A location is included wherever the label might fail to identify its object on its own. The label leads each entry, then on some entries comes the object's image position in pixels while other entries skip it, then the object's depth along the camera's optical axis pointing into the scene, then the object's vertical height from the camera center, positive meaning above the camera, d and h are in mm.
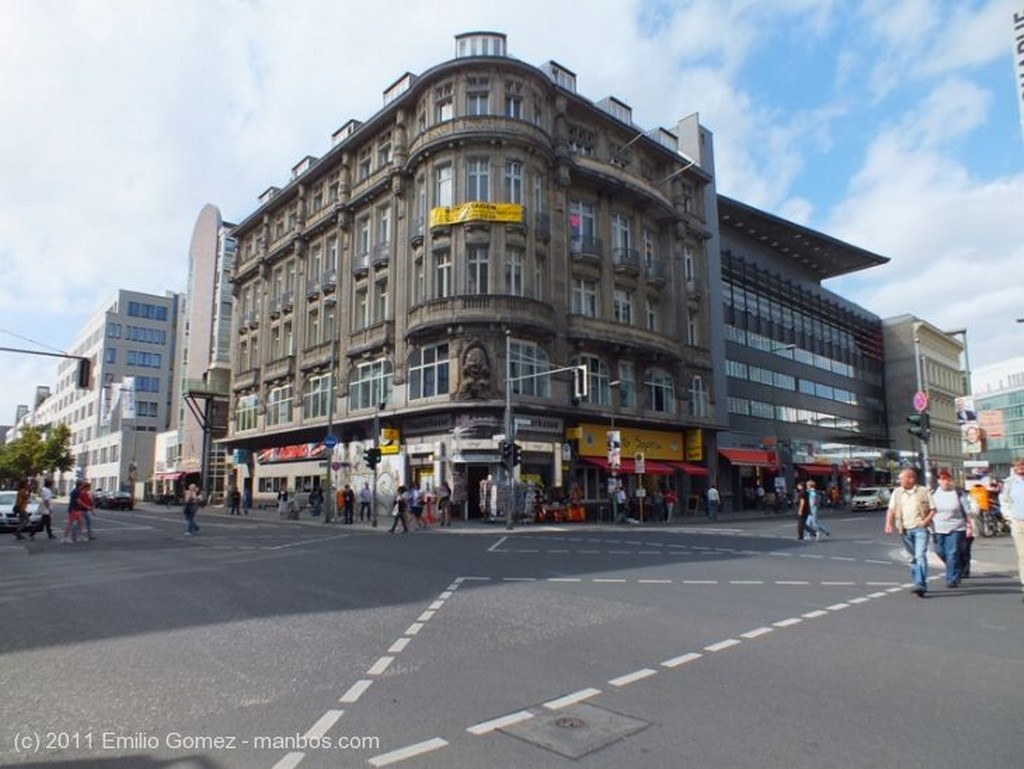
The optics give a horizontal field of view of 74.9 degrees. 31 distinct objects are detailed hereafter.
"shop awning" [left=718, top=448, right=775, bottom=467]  43656 +1155
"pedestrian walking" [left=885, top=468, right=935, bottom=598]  9742 -694
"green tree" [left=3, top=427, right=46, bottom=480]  69438 +2285
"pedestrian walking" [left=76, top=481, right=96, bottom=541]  19141 -715
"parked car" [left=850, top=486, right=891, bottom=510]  43406 -1657
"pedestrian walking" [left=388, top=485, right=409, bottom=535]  24594 -1267
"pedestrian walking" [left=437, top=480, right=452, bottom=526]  27770 -1166
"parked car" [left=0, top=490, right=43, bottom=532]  24797 -1402
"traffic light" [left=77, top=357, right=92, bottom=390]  20083 +3179
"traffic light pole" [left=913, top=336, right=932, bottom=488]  17175 +346
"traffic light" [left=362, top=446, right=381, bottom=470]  27484 +845
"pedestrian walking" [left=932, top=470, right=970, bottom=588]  10172 -784
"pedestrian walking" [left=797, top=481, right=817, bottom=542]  19844 -1222
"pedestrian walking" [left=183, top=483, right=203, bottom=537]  22064 -1053
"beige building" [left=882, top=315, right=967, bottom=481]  70750 +10369
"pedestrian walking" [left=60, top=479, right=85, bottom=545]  19062 -1023
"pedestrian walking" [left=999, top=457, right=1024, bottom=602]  9273 -442
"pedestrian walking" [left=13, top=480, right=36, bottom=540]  20641 -799
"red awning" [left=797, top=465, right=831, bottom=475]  53062 +303
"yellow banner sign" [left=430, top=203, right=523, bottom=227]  31922 +12510
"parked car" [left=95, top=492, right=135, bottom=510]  48022 -1604
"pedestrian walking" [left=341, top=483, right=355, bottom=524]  30281 -1179
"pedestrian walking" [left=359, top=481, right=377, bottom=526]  30938 -1022
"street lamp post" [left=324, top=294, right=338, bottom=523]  30328 +47
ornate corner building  31734 +10258
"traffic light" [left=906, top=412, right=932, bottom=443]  16422 +1170
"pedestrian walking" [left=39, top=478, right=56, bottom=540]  20969 -917
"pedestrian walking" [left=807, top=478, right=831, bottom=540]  19752 -1013
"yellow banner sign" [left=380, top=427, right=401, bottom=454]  34000 +1795
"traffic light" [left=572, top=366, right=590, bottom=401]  23547 +3249
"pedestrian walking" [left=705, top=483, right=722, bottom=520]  34938 -1382
